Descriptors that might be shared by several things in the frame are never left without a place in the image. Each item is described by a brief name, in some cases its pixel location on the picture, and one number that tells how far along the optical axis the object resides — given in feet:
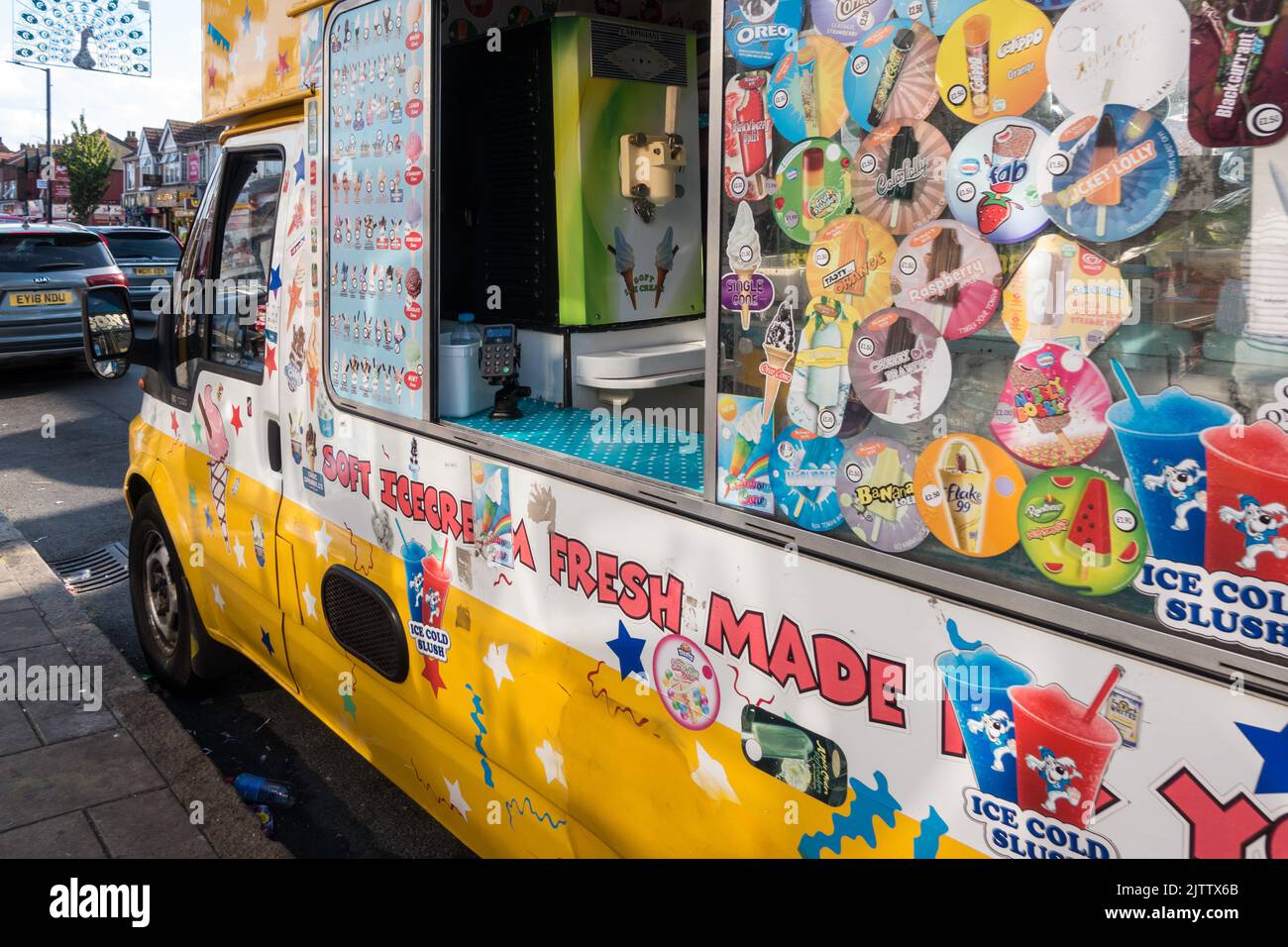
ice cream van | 4.23
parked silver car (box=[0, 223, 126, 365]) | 40.78
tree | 145.18
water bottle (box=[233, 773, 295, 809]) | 12.43
